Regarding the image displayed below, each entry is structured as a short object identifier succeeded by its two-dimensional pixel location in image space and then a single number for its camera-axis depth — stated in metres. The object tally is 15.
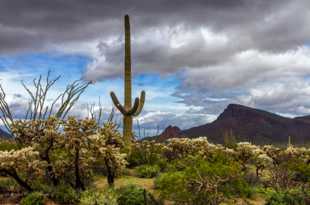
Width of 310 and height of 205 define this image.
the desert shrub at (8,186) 14.84
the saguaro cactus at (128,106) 21.17
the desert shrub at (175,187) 13.62
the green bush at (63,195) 13.83
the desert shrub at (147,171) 17.92
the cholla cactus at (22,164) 13.04
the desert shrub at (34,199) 13.24
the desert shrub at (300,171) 18.83
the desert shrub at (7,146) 18.77
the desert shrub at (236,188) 14.02
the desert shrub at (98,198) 12.96
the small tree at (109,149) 14.03
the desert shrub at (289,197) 14.64
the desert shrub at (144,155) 20.08
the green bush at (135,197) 13.45
